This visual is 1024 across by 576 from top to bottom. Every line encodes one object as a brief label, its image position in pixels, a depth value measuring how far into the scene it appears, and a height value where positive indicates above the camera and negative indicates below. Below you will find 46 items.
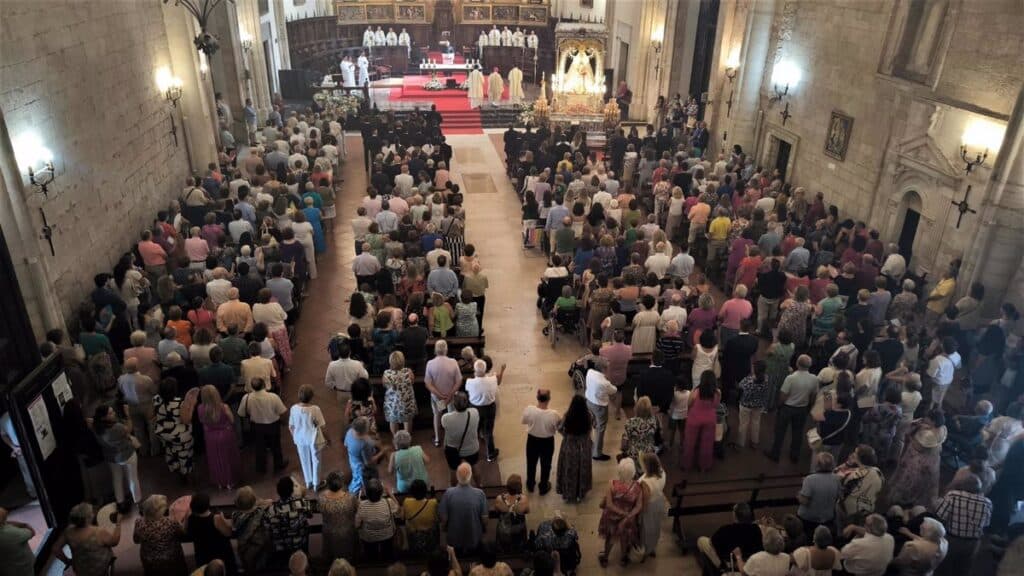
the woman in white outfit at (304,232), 11.97 -4.11
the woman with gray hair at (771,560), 5.51 -4.17
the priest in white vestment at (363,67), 27.72 -3.50
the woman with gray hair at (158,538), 5.80 -4.34
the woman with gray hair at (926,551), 5.78 -4.27
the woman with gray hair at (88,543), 5.76 -4.40
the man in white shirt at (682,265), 10.75 -4.02
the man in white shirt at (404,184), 13.91 -3.85
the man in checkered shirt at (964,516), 6.33 -4.42
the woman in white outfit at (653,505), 6.47 -4.59
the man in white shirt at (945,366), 8.24 -4.11
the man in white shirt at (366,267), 10.57 -4.09
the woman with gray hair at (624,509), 6.50 -4.58
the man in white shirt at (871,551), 5.69 -4.27
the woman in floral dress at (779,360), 8.45 -4.21
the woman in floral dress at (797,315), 9.17 -4.01
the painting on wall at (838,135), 13.48 -2.75
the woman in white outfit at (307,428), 7.09 -4.29
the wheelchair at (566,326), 10.87 -5.03
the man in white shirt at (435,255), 10.64 -3.93
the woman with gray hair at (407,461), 6.47 -4.16
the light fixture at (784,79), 15.57 -2.03
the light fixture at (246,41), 21.02 -1.99
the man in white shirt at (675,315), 9.17 -4.03
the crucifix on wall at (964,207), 10.31 -3.01
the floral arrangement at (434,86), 27.34 -4.04
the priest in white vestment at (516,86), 25.81 -3.80
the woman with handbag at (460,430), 7.07 -4.31
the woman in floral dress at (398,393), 7.79 -4.36
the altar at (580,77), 22.66 -3.01
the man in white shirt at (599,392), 7.78 -4.23
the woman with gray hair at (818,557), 5.69 -4.29
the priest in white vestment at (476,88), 25.69 -3.88
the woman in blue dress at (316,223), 12.93 -4.36
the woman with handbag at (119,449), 6.89 -4.44
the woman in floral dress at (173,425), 7.25 -4.43
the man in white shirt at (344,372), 7.89 -4.13
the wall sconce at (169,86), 14.19 -2.24
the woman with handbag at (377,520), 6.00 -4.35
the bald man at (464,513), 6.15 -4.37
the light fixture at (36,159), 8.74 -2.29
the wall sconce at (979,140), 9.95 -2.06
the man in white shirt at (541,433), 7.29 -4.43
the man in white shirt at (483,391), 7.69 -4.21
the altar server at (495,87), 25.31 -3.76
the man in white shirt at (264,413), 7.43 -4.36
